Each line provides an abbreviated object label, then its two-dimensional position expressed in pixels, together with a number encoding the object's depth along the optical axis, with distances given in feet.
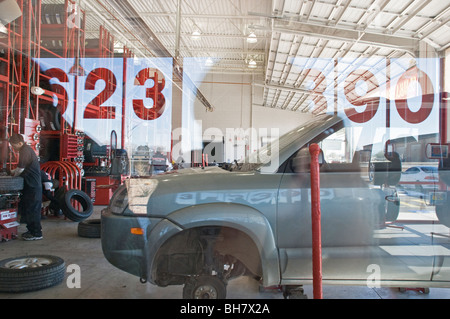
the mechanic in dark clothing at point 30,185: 14.99
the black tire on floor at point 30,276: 9.00
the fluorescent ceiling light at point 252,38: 19.47
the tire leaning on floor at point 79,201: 19.15
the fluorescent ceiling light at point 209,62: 22.98
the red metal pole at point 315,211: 5.92
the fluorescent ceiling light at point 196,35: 24.35
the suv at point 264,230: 6.82
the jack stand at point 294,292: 7.83
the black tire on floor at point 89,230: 15.75
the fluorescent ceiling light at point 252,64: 15.85
